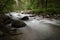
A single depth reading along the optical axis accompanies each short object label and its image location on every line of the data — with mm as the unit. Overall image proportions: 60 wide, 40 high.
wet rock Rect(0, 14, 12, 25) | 3994
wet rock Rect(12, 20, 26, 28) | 3473
